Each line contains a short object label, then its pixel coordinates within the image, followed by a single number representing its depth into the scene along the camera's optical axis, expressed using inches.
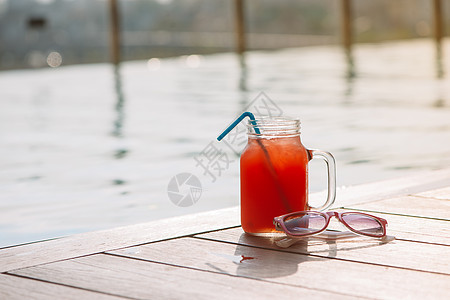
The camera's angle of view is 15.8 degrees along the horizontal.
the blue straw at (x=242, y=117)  73.8
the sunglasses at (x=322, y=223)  72.0
